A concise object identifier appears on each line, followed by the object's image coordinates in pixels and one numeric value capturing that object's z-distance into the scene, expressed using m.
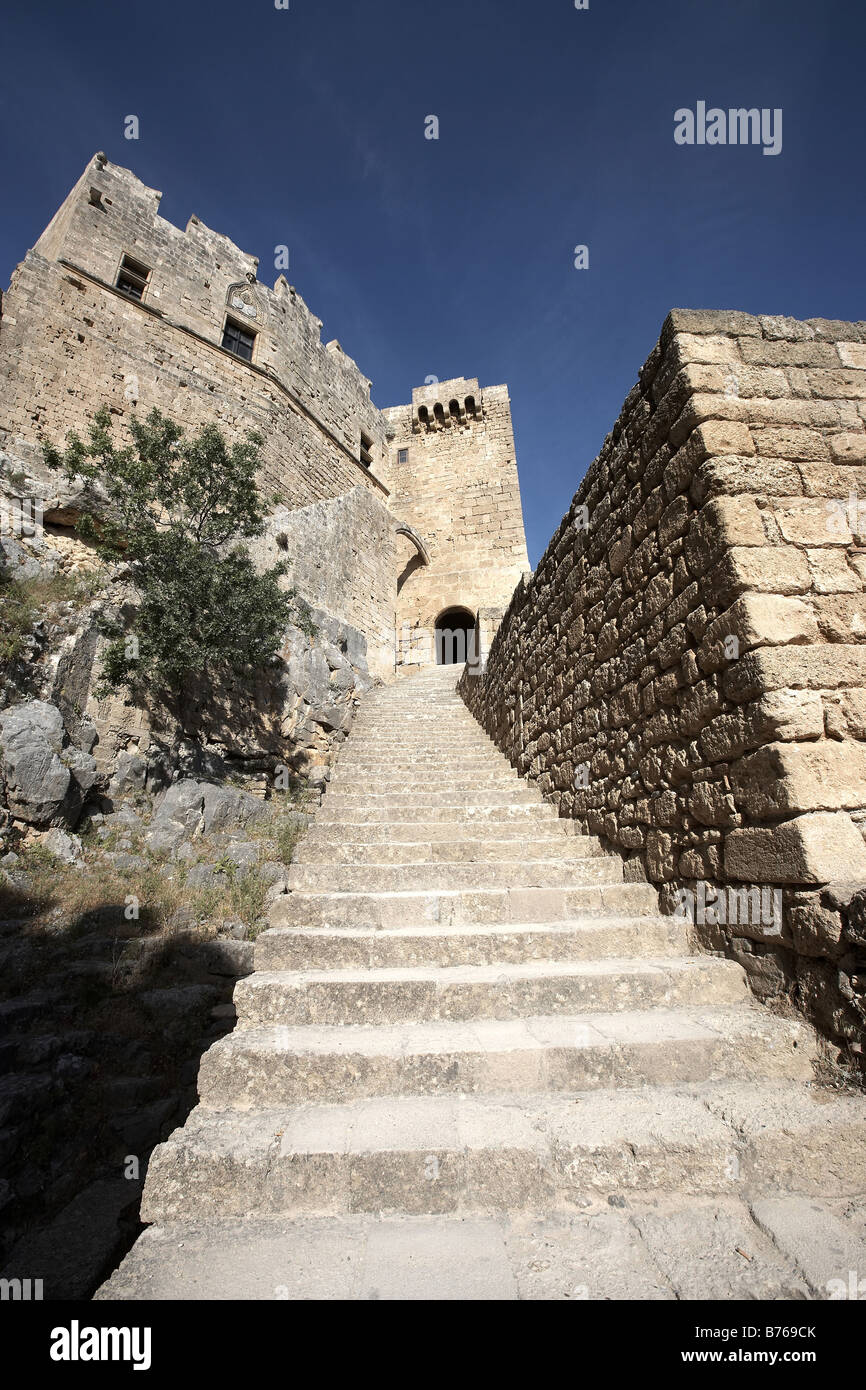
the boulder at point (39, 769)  5.97
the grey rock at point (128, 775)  7.34
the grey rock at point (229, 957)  4.90
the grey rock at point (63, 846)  5.93
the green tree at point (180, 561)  7.84
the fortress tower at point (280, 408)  11.76
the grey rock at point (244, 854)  6.45
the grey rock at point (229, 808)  7.27
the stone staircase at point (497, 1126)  1.40
